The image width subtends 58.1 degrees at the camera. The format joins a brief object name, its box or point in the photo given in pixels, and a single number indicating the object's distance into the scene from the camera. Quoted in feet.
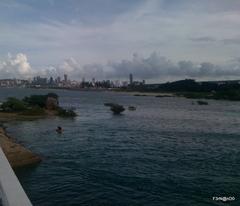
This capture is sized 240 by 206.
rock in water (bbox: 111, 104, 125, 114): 172.11
